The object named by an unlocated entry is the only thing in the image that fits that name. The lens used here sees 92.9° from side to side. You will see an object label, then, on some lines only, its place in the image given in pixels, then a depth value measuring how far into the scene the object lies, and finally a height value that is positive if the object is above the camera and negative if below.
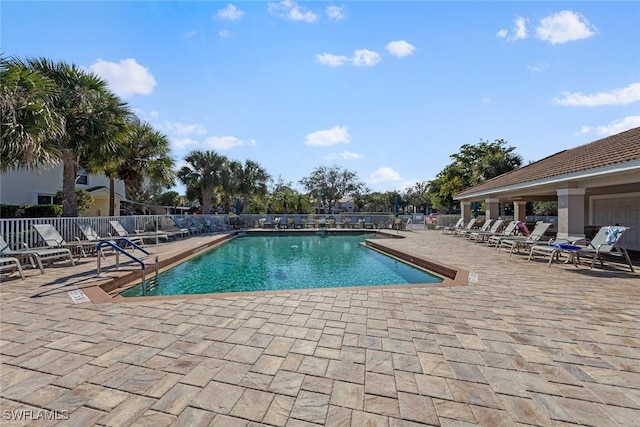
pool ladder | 5.66 -0.98
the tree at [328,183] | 43.56 +4.40
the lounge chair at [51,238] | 7.46 -0.58
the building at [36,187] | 14.08 +1.39
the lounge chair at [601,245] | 6.76 -0.74
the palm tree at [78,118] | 9.67 +3.13
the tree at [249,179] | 23.00 +2.64
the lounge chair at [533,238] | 8.71 -0.74
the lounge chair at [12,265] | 5.51 -0.96
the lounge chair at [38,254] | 6.03 -0.87
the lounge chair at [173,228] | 14.15 -0.70
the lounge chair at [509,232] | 10.94 -0.70
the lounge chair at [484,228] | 13.68 -0.68
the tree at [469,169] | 25.94 +4.14
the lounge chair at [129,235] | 10.78 -0.77
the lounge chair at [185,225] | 15.36 -0.62
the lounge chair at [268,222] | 21.77 -0.61
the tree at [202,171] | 20.81 +2.97
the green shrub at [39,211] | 12.07 +0.12
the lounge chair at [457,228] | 15.58 -0.84
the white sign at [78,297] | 4.43 -1.25
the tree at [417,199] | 59.70 +2.85
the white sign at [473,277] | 5.86 -1.29
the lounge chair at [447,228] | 17.38 -0.90
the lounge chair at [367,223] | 21.67 -0.70
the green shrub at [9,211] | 11.90 +0.13
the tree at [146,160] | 14.74 +2.67
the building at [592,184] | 7.41 +0.90
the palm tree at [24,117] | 6.50 +2.17
